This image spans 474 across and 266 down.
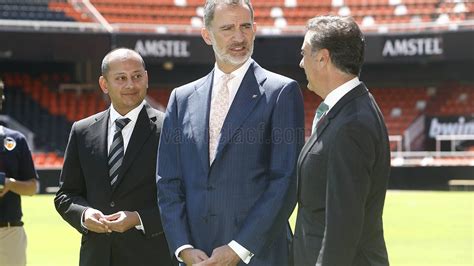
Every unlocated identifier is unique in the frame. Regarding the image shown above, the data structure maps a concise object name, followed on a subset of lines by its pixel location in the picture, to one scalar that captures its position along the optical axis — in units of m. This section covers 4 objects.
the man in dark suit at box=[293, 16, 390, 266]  6.64
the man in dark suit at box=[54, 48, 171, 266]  9.47
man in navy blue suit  7.90
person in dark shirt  12.35
